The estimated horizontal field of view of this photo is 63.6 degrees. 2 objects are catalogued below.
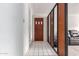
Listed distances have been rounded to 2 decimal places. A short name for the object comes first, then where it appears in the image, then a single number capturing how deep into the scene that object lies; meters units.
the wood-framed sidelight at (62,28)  2.05
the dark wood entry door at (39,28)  6.01
